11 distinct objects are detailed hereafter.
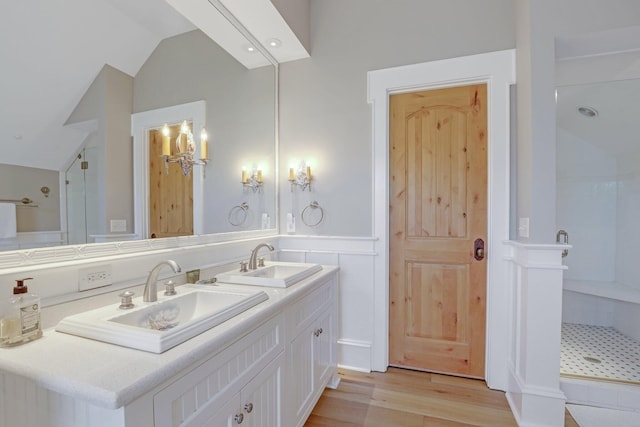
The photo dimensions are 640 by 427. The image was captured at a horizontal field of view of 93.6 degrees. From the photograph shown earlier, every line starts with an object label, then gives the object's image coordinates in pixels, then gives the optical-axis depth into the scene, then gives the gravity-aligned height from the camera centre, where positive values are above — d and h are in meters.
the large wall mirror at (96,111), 1.01 +0.42
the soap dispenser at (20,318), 0.85 -0.31
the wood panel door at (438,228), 2.18 -0.15
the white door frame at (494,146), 2.04 +0.43
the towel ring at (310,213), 2.45 -0.04
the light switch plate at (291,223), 2.53 -0.12
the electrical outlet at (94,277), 1.10 -0.25
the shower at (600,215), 2.59 -0.08
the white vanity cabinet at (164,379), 0.69 -0.47
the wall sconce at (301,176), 2.43 +0.27
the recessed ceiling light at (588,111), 2.76 +0.89
